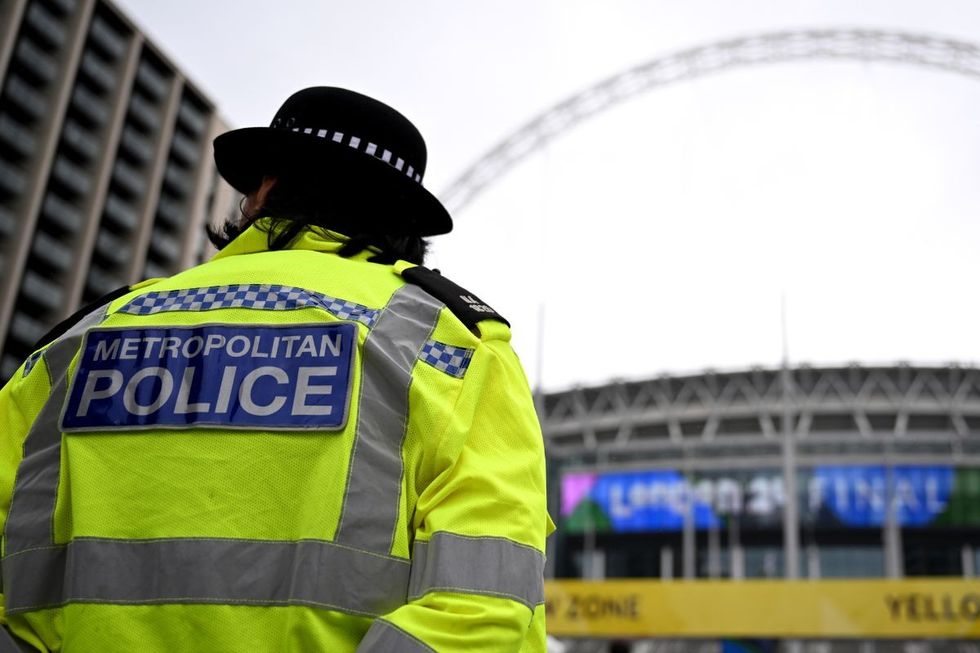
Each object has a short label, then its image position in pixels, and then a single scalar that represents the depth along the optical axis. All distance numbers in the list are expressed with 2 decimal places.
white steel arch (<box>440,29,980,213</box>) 34.88
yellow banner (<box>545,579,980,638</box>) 16.53
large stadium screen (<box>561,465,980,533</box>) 38.81
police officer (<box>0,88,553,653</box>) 1.48
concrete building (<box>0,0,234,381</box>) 50.22
